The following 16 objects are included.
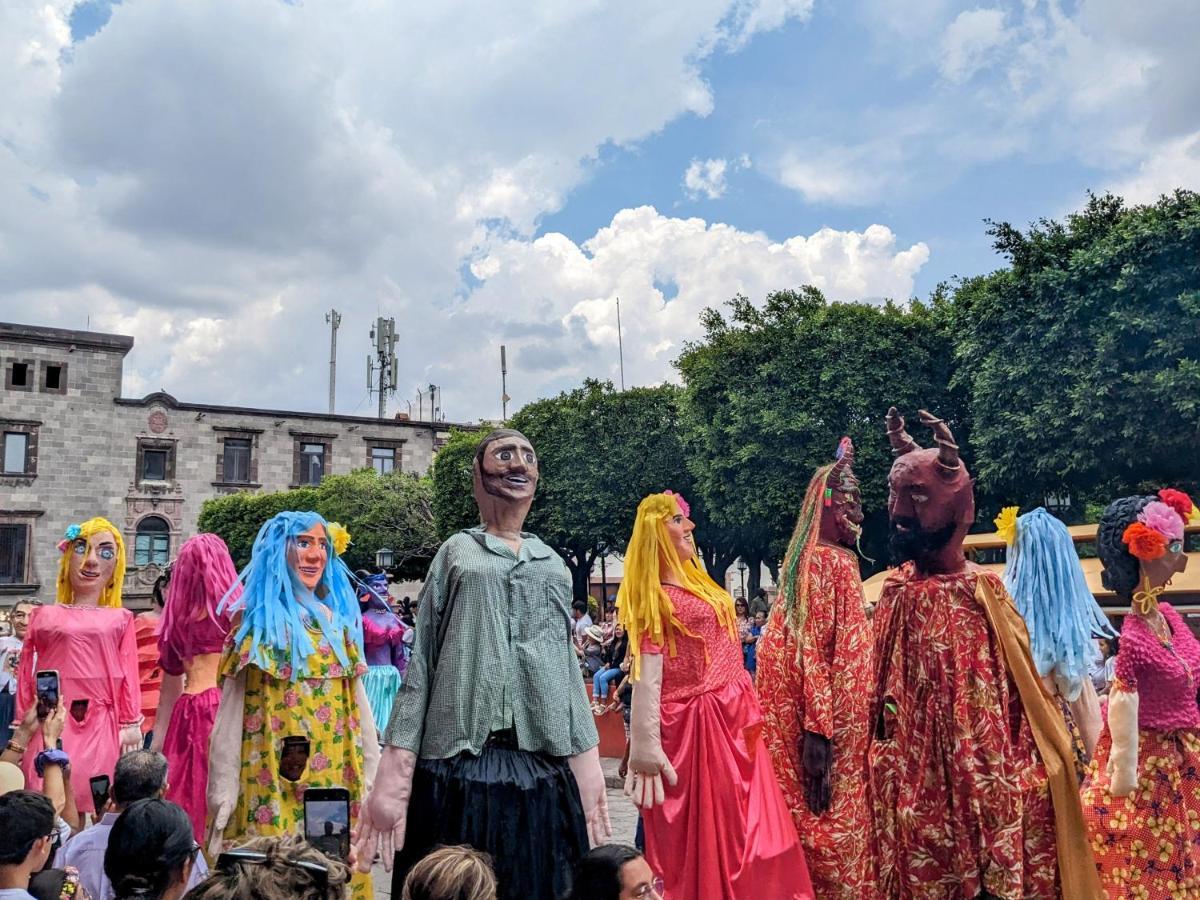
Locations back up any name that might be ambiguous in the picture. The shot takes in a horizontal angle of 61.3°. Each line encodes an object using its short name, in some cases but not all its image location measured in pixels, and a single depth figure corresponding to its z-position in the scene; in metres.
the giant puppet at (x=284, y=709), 4.18
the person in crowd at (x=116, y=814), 3.95
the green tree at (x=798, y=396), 21.52
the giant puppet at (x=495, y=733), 3.25
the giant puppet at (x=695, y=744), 4.29
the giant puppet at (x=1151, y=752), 4.09
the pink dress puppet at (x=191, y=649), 5.07
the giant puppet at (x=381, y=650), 8.47
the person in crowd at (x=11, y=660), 8.47
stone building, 36.75
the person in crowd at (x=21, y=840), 3.18
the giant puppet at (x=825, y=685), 4.36
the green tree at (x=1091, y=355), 16.58
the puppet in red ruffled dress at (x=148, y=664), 7.15
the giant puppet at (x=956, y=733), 3.62
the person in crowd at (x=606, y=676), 13.27
